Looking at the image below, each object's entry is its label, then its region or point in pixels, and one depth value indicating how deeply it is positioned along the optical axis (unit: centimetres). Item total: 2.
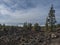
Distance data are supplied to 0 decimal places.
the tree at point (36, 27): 2649
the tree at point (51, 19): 2331
